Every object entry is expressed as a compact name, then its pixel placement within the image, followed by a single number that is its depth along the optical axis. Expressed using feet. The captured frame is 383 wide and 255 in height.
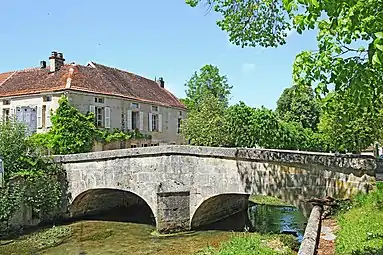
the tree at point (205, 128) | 91.71
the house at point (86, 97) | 73.10
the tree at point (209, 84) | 147.64
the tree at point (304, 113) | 137.28
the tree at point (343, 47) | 12.71
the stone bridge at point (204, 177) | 35.50
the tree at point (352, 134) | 85.76
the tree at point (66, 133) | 67.87
